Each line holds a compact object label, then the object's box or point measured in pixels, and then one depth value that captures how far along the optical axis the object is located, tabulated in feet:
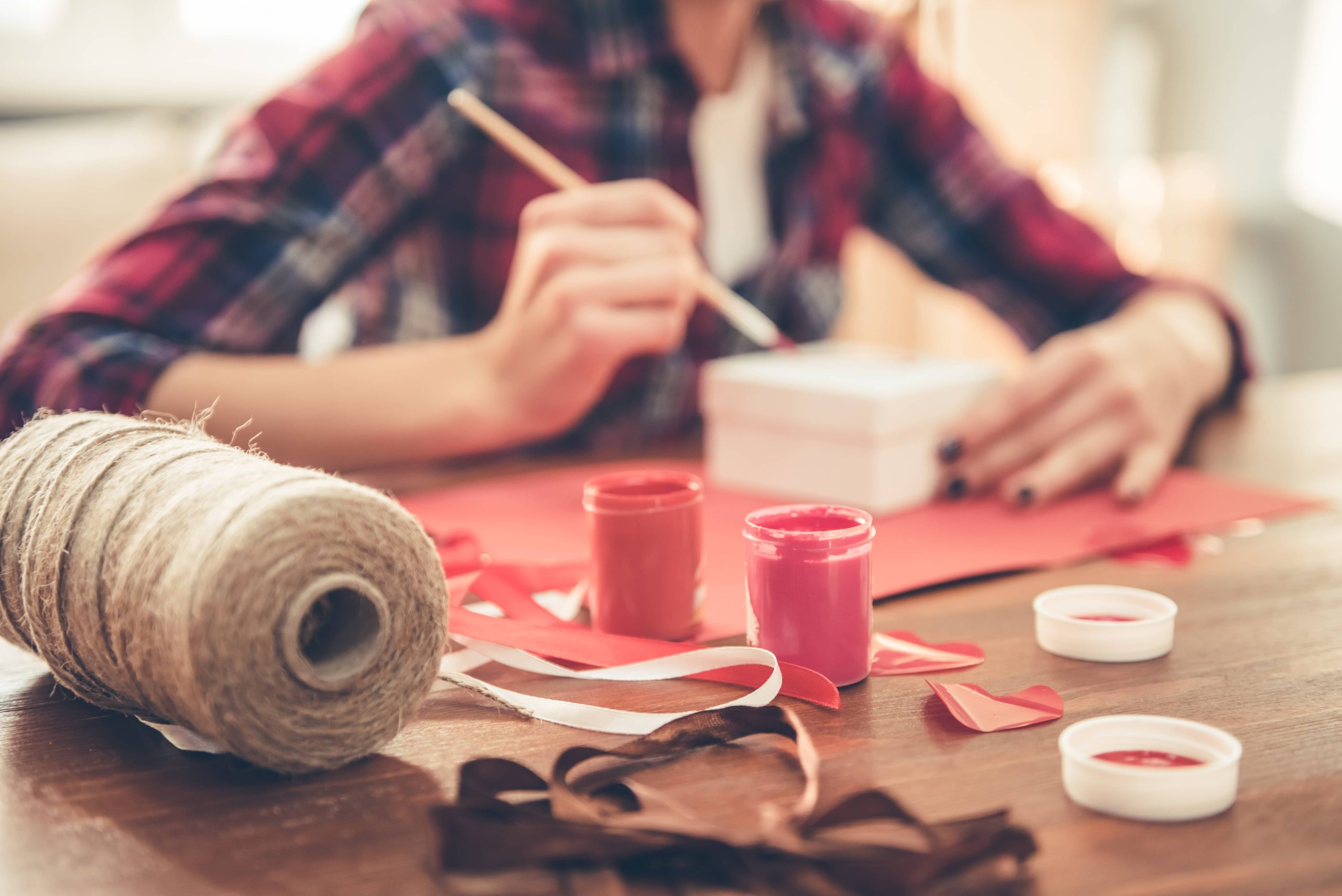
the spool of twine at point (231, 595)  1.53
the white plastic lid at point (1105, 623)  2.05
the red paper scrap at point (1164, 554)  2.68
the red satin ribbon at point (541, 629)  1.93
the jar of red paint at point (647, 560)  2.19
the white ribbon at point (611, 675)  1.81
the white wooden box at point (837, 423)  3.19
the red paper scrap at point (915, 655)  2.05
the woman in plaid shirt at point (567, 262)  3.39
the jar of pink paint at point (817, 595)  1.94
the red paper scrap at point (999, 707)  1.78
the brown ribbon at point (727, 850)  1.32
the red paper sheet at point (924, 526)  2.63
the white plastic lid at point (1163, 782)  1.46
